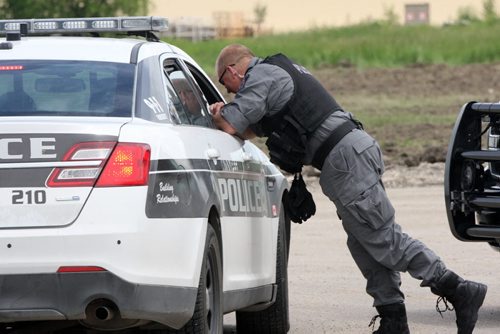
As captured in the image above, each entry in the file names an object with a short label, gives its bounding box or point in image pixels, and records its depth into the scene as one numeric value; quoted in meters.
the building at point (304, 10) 143.25
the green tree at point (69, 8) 118.94
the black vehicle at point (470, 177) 17.78
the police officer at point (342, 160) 16.42
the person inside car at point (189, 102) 14.94
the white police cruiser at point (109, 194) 12.40
